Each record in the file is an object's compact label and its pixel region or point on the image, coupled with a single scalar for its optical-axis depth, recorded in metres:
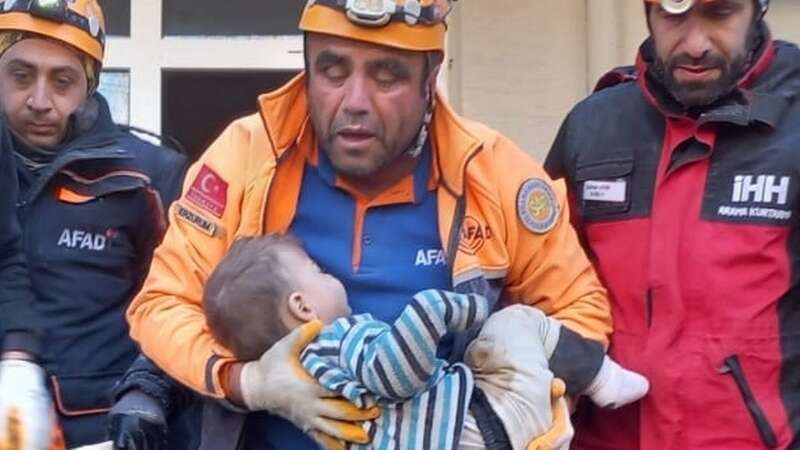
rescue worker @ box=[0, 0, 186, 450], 3.57
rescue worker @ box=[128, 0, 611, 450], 2.88
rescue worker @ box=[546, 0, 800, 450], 3.01
